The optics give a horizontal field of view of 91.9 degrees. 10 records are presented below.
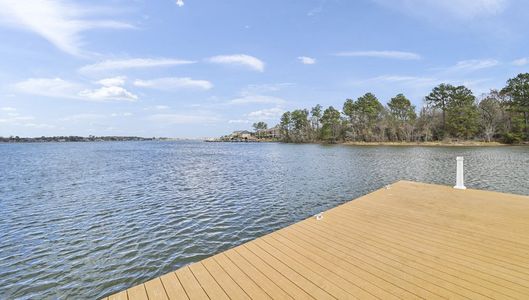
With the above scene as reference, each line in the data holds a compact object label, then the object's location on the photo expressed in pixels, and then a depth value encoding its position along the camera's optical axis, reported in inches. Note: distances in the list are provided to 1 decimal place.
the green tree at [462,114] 1830.7
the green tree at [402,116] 2176.4
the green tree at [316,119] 3048.7
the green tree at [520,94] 1658.5
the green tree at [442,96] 2021.4
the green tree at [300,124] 3302.2
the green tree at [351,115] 2481.5
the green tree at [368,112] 2330.2
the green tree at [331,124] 2711.6
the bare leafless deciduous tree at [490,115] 1820.9
